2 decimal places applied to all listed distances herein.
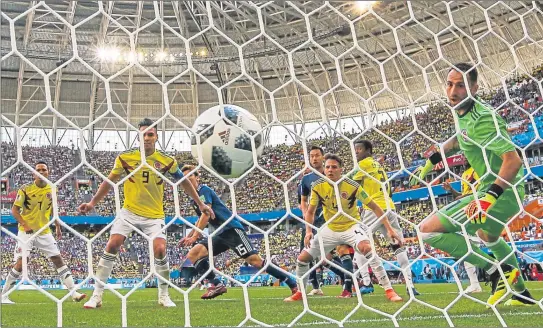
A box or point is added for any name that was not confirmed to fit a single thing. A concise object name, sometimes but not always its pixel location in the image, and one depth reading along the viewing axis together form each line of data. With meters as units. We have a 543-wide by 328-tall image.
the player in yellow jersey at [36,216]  5.54
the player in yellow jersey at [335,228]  4.55
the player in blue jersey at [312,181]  4.93
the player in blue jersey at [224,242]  5.25
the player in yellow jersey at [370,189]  5.22
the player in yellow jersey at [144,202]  4.01
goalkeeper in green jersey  3.36
